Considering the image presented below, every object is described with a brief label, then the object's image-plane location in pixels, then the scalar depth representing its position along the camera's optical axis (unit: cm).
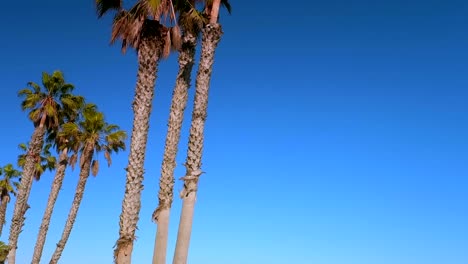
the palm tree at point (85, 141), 3503
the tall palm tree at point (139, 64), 1355
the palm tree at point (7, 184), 5325
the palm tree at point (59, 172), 3553
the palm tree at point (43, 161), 4814
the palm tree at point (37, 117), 3253
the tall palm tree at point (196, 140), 1333
